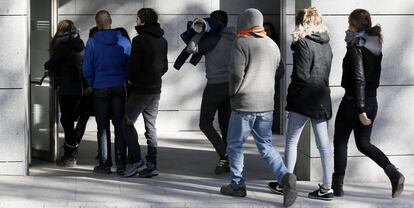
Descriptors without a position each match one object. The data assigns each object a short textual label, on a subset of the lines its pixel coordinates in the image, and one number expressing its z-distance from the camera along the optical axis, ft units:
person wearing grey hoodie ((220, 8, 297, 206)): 27.02
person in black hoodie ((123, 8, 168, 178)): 31.68
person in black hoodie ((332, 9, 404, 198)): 27.58
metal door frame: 36.19
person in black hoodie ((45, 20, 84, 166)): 34.73
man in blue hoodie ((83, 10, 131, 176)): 32.30
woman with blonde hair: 27.32
